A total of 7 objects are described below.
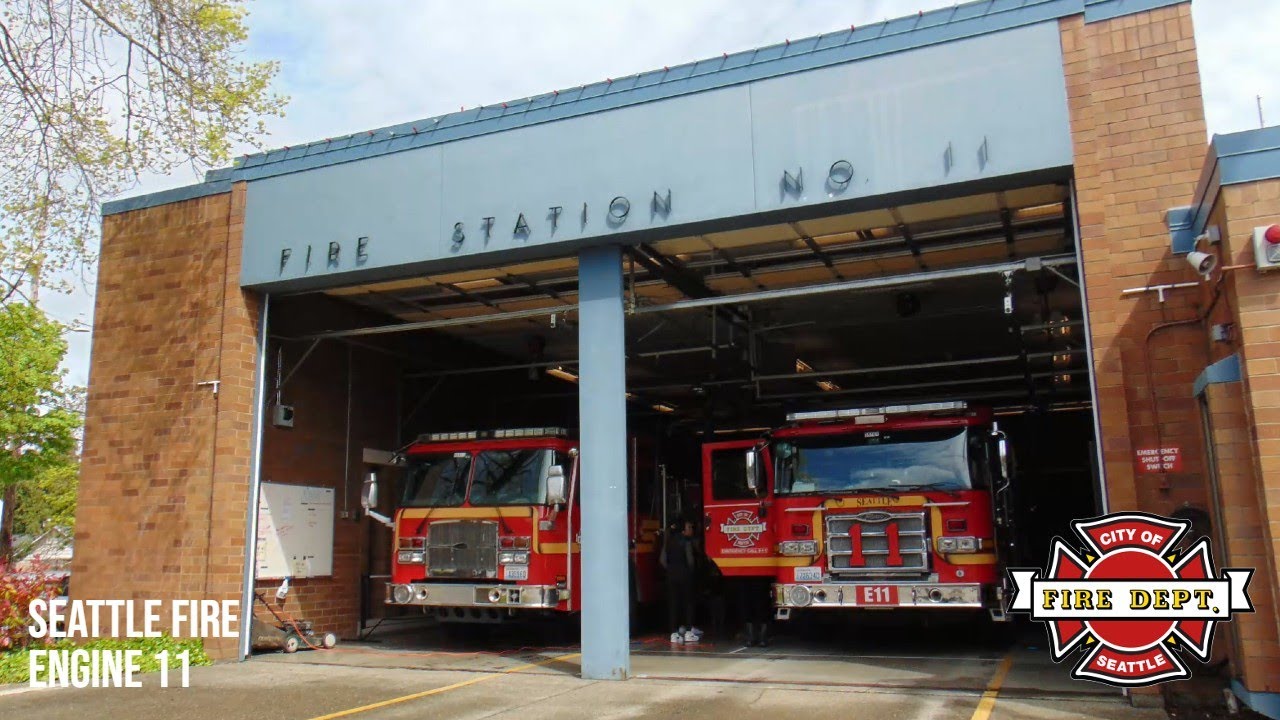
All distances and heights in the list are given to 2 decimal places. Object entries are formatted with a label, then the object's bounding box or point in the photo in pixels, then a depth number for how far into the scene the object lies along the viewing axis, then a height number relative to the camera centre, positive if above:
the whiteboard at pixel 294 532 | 12.93 +0.34
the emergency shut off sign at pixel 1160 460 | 8.27 +0.66
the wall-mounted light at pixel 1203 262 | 7.67 +2.13
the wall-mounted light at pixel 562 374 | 17.61 +3.19
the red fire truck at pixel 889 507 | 10.70 +0.42
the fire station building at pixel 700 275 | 8.34 +3.35
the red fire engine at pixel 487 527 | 11.95 +0.33
